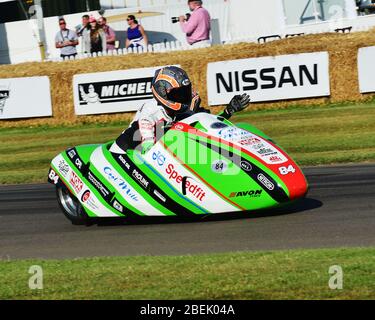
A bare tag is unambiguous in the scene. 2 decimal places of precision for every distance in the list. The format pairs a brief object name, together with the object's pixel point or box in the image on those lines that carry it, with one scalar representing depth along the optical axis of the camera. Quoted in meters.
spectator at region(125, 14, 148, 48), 20.92
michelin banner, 18.58
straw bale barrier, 17.86
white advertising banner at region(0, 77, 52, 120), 19.80
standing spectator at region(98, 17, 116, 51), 21.45
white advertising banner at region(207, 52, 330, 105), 17.45
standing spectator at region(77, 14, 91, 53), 21.45
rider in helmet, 9.38
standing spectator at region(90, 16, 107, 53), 21.41
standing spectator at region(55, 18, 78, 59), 21.89
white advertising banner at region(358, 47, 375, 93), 17.42
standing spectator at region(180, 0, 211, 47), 19.05
